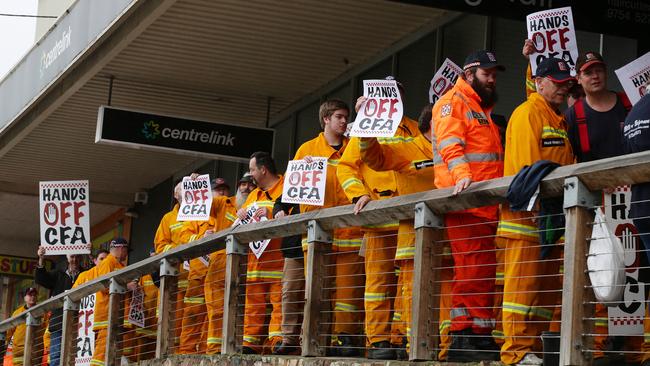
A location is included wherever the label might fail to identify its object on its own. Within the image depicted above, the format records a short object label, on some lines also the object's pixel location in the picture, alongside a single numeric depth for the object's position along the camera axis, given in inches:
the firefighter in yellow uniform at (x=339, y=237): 716.0
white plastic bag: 493.7
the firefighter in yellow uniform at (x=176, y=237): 969.5
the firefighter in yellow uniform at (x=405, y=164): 641.0
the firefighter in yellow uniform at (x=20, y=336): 1407.5
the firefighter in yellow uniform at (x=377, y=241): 655.1
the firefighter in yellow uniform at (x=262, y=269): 827.4
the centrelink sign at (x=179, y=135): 1187.3
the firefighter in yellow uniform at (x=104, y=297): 1056.0
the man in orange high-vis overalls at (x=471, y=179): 574.6
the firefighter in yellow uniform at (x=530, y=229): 545.6
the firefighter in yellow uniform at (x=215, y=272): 850.8
